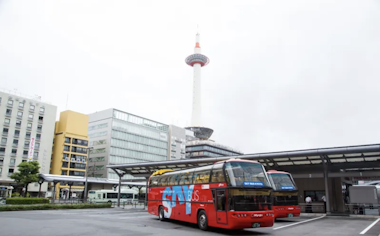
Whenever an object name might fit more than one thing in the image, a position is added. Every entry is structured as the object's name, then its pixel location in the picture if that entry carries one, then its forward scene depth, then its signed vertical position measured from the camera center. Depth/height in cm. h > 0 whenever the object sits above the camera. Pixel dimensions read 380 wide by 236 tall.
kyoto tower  12454 +3668
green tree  4403 +118
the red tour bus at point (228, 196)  1222 -41
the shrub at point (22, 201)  3059 -188
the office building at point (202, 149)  11412 +1414
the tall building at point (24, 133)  6084 +1027
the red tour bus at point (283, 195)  1770 -44
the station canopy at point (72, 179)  3797 +56
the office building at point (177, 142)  9925 +1435
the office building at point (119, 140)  7925 +1215
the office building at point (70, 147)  6856 +840
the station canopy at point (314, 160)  1992 +219
